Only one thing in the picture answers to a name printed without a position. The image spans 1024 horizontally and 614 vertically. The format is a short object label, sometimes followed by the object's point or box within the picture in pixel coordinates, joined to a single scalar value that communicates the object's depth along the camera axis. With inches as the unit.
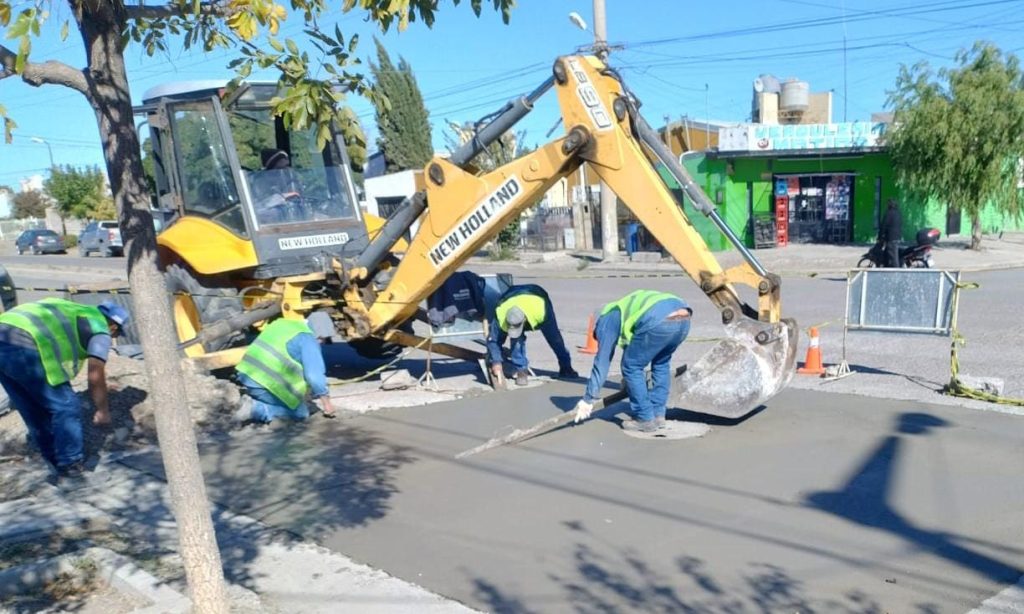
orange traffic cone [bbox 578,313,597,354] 449.4
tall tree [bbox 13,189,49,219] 2785.4
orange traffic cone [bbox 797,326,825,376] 356.6
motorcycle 638.5
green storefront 1056.2
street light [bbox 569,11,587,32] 900.6
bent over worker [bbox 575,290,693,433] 273.1
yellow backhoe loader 274.7
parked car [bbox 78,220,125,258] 1567.4
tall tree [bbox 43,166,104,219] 2283.5
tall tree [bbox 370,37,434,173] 1795.0
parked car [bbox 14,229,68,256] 1861.5
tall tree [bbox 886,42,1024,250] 855.7
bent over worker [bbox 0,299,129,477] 241.6
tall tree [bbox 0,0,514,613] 129.1
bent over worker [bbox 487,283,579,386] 343.9
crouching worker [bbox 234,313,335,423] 300.8
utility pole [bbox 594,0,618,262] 903.1
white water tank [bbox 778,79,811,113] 1267.2
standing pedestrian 655.8
